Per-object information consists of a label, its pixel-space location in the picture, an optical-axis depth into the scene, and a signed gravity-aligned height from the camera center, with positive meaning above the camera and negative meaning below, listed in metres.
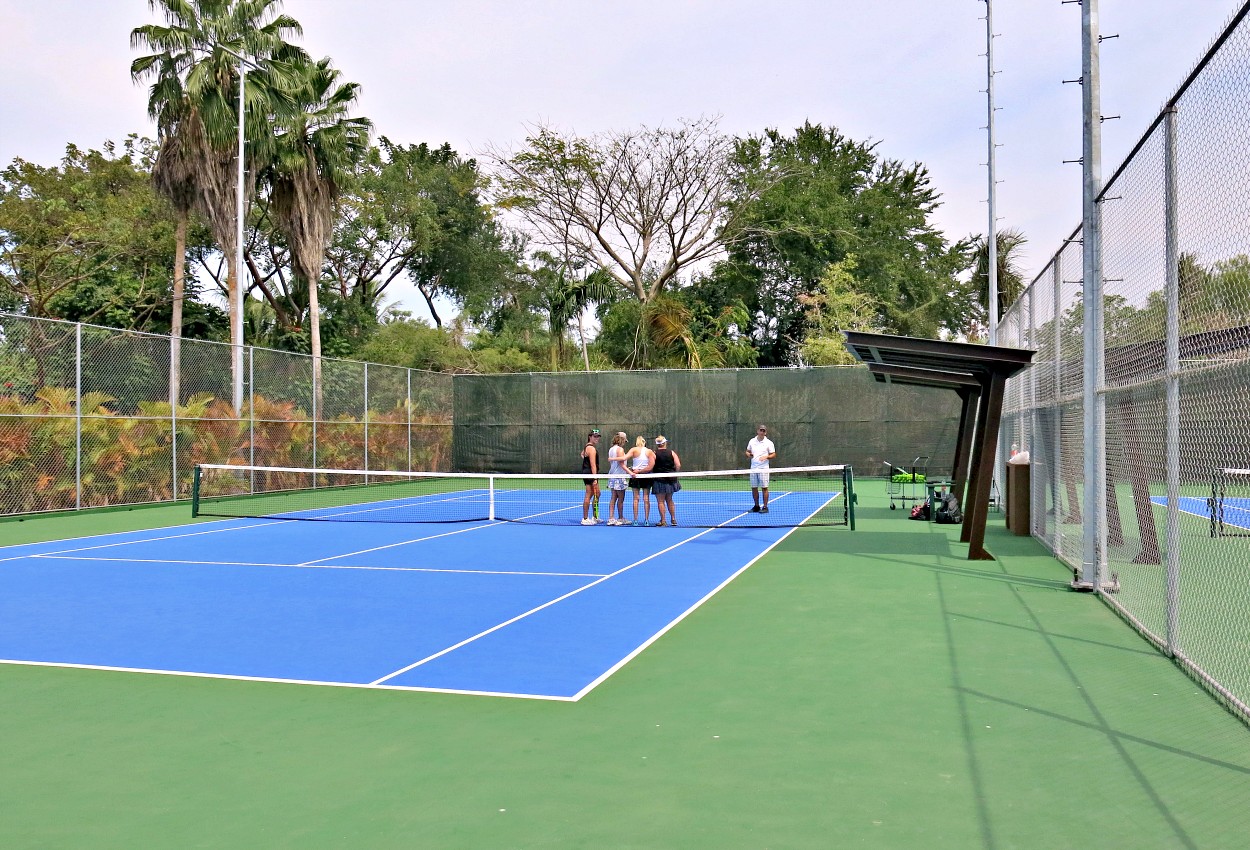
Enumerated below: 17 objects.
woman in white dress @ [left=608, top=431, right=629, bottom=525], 17.61 -0.84
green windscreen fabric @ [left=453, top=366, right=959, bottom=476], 29.19 +0.46
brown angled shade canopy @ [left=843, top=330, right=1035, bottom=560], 12.63 +0.88
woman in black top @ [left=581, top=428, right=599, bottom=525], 17.44 -0.61
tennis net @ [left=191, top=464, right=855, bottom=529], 19.19 -1.52
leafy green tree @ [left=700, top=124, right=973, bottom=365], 43.69 +8.06
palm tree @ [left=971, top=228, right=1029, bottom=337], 40.94 +6.59
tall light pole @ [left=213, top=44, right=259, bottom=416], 23.89 +3.94
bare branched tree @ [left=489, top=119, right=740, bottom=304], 41.88 +9.72
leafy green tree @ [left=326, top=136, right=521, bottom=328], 46.75 +9.03
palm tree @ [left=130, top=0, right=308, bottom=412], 27.42 +8.92
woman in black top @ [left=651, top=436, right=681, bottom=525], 17.15 -0.80
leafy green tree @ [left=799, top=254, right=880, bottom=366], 39.94 +4.89
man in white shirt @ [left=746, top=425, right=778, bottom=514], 19.55 -0.44
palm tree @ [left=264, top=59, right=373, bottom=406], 30.78 +7.91
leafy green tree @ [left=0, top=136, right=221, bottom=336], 35.12 +6.25
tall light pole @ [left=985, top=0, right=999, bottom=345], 23.45 +5.93
